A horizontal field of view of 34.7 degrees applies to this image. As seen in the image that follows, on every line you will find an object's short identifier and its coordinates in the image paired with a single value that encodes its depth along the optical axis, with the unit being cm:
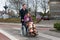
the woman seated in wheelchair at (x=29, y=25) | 556
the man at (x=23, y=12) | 576
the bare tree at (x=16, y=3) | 2579
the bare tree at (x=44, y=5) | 2508
